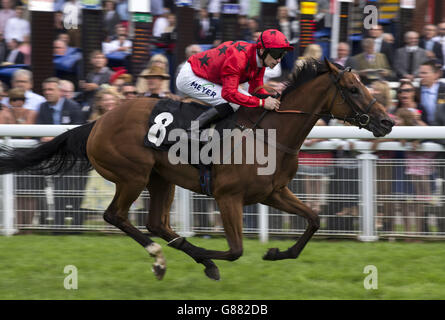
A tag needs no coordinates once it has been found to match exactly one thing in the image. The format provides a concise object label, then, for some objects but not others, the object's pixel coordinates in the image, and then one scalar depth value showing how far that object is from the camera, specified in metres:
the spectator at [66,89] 13.27
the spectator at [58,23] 15.77
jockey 8.90
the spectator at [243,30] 15.98
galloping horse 8.96
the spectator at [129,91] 13.05
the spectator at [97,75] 13.97
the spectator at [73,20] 15.50
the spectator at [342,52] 14.65
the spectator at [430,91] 12.43
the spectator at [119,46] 15.31
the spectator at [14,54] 15.62
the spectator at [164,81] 12.90
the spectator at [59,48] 15.32
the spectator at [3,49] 15.87
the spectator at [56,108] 12.98
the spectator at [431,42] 14.84
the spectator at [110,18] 16.16
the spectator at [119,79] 13.49
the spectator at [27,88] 13.43
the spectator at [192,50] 14.25
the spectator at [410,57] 14.62
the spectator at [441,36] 14.84
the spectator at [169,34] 15.76
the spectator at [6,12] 16.81
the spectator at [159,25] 15.82
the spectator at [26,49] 15.69
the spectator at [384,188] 11.39
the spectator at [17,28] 16.30
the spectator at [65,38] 15.40
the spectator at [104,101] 12.50
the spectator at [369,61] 14.16
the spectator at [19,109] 13.15
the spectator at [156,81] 12.74
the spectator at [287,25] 15.77
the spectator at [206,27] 16.34
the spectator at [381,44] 14.54
